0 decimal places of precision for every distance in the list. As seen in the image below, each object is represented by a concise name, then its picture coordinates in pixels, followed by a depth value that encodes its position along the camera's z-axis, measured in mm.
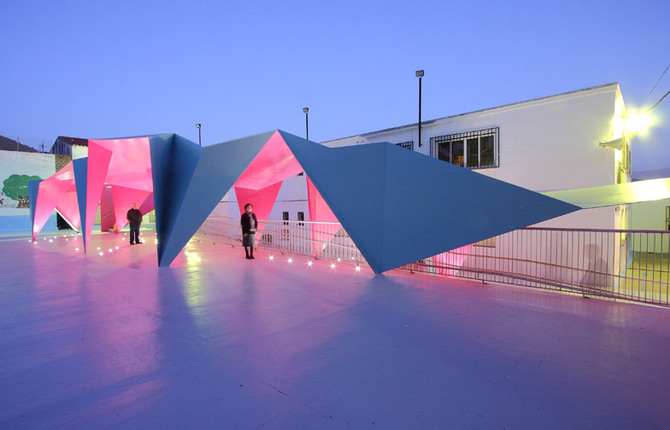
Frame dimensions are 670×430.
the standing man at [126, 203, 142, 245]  13109
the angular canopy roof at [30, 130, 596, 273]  5590
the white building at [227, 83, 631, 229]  9391
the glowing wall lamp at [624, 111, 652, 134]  9742
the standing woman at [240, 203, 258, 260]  8781
